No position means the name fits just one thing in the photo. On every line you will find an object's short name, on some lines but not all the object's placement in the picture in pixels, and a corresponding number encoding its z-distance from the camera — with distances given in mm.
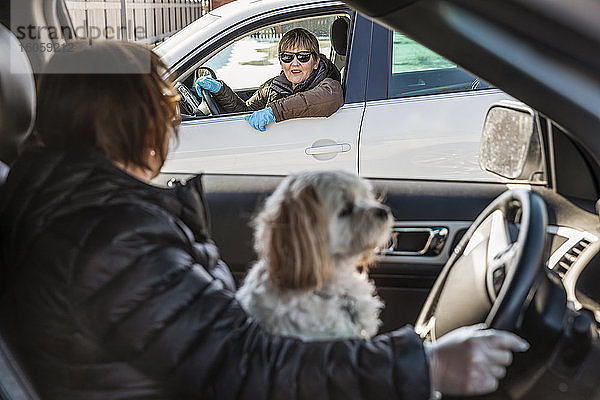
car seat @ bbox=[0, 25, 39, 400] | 1327
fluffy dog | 1401
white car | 3156
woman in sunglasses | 3332
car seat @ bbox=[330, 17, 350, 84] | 3518
